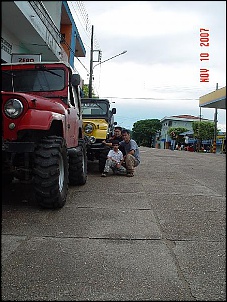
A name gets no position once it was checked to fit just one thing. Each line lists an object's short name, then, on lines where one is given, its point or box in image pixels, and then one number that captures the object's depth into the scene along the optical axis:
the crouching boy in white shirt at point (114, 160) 7.84
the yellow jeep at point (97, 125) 8.17
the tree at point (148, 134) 54.49
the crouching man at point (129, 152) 7.99
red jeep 3.28
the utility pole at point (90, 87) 21.21
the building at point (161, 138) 55.47
